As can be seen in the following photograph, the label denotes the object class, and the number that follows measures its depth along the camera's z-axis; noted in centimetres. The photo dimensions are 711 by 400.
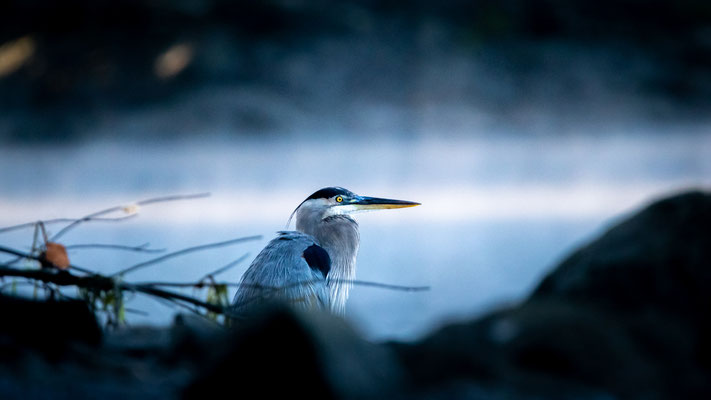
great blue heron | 2069
